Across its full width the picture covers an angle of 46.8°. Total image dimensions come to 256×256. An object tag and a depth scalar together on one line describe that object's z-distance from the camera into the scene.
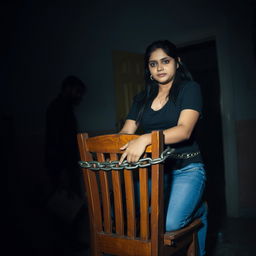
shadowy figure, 2.96
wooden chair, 1.19
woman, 1.38
